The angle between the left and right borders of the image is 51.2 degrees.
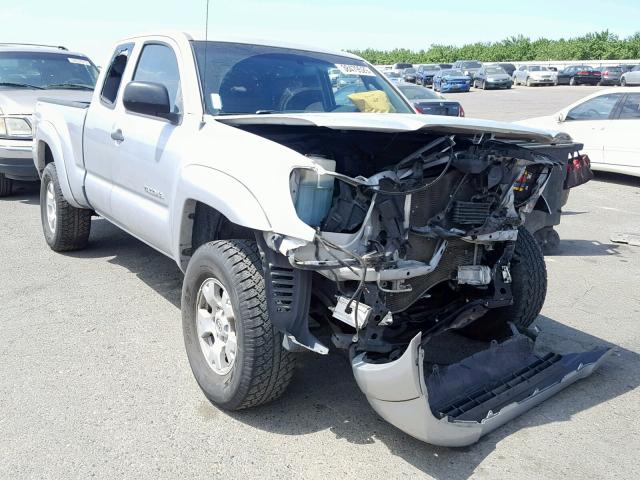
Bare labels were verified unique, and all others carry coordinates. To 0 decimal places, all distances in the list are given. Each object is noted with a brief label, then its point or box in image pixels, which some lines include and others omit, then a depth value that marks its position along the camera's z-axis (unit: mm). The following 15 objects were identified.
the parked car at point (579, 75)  43031
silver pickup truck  3154
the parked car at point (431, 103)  13094
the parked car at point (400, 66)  53125
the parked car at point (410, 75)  47531
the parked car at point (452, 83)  40866
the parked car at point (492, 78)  42406
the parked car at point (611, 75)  40500
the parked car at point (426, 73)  46000
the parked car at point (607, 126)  11219
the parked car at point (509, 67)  49584
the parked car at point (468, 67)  45094
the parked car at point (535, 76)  44938
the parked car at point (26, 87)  8805
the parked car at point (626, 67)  41375
